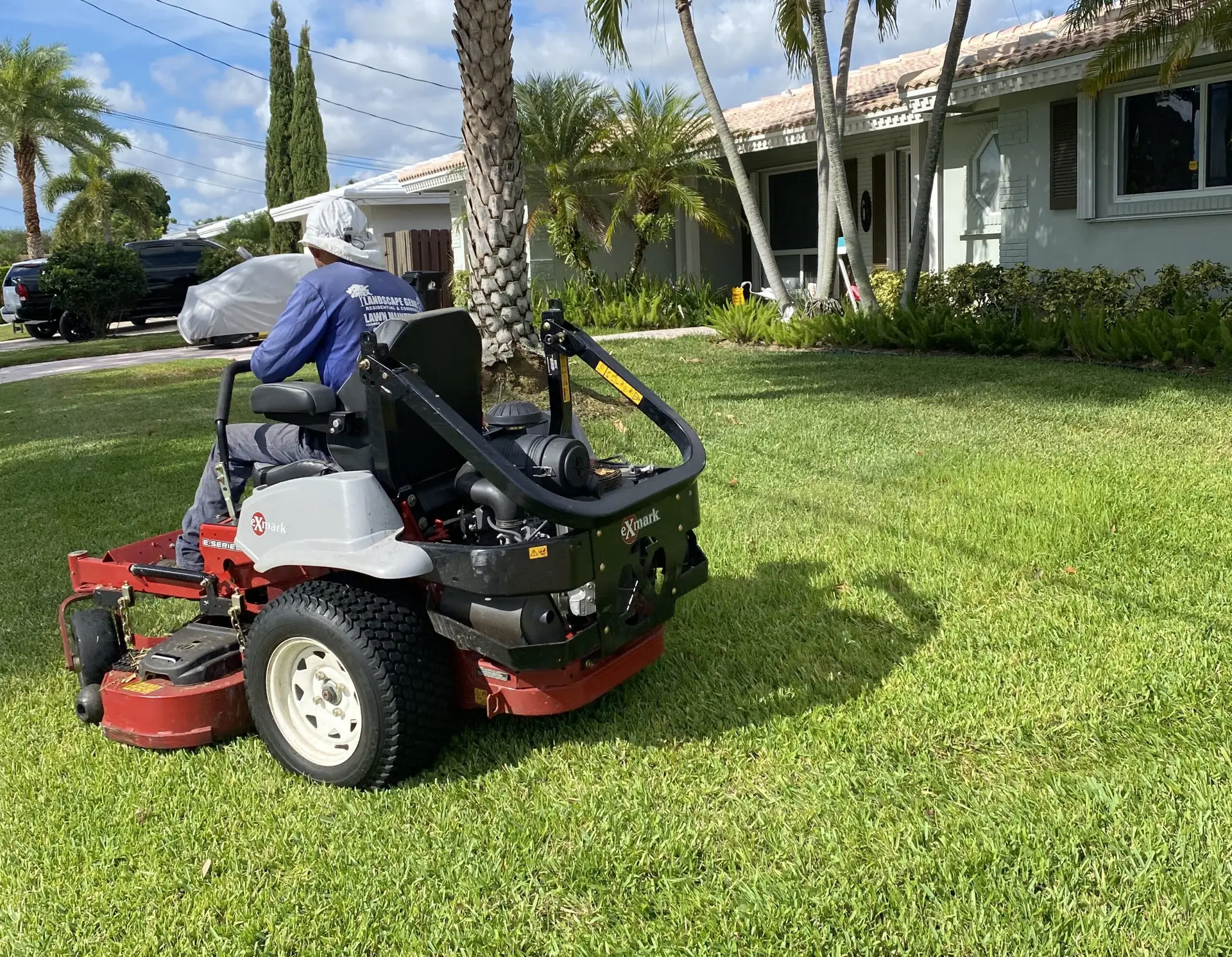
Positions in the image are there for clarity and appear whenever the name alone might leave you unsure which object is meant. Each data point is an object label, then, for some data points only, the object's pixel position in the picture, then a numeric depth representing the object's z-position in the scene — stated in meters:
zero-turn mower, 3.11
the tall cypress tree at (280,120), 38.59
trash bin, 16.37
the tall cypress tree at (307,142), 37.72
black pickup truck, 22.94
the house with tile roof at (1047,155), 11.73
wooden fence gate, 22.91
